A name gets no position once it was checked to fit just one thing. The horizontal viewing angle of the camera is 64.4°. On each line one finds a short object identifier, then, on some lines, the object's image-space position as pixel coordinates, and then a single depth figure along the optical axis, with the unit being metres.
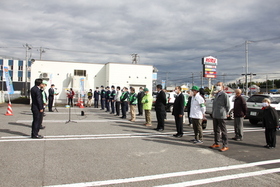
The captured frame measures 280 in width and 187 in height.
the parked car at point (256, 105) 11.21
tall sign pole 22.16
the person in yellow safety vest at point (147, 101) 10.16
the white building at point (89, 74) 25.50
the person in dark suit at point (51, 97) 15.84
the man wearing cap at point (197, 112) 7.06
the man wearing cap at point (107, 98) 16.71
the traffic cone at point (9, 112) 13.19
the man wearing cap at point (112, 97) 15.34
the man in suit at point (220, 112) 6.41
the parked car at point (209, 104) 13.95
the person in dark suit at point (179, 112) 8.09
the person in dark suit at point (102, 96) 18.47
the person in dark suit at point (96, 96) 21.25
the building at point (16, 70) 63.75
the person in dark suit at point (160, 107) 9.21
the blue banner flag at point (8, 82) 14.78
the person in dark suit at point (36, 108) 7.21
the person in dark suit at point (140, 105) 15.32
